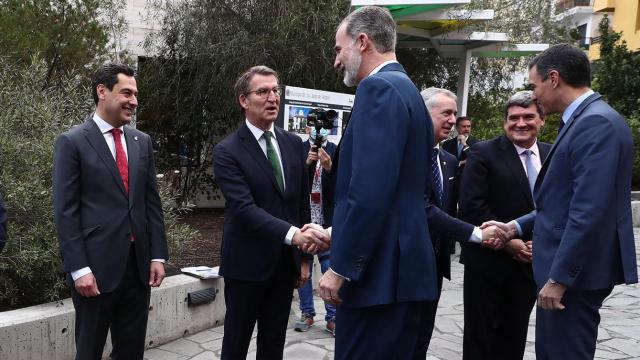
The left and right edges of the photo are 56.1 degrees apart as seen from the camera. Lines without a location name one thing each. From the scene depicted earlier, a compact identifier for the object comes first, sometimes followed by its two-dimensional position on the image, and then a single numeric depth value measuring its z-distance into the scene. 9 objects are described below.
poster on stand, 6.20
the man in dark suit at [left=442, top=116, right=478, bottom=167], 8.02
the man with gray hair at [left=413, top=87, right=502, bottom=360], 3.67
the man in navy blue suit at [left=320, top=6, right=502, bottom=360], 2.35
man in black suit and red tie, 3.14
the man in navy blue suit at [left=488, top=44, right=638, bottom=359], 2.68
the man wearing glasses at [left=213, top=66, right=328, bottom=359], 3.37
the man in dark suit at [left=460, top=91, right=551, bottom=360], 3.81
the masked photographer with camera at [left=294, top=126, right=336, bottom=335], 4.67
